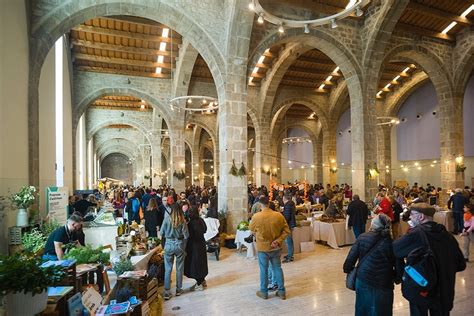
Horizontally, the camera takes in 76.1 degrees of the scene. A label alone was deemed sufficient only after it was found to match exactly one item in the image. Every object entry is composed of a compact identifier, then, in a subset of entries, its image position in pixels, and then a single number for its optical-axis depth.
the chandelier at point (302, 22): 4.71
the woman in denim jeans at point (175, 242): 4.37
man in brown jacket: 4.14
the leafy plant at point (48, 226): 5.59
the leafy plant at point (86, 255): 3.46
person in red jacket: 6.46
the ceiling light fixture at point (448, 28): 11.11
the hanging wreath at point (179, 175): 14.18
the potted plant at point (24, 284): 1.86
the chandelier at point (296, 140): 19.09
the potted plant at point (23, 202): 4.98
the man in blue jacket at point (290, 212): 6.30
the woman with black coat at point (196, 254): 4.62
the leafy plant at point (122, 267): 3.50
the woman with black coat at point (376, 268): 2.68
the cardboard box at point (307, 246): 6.94
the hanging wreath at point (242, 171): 8.31
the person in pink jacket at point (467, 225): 5.47
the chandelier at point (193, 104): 13.99
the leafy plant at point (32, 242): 4.82
